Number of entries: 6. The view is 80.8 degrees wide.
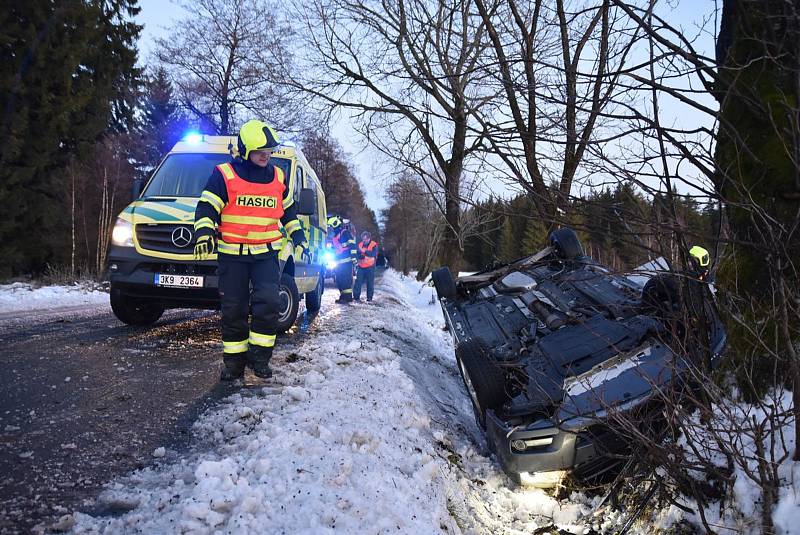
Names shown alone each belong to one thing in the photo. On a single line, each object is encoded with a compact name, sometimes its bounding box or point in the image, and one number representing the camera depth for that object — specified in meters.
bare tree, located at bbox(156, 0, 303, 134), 16.36
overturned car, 2.58
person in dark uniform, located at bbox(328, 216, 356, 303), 10.64
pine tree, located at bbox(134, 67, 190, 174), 25.22
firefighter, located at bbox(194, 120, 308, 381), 3.68
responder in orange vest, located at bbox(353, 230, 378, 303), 11.65
